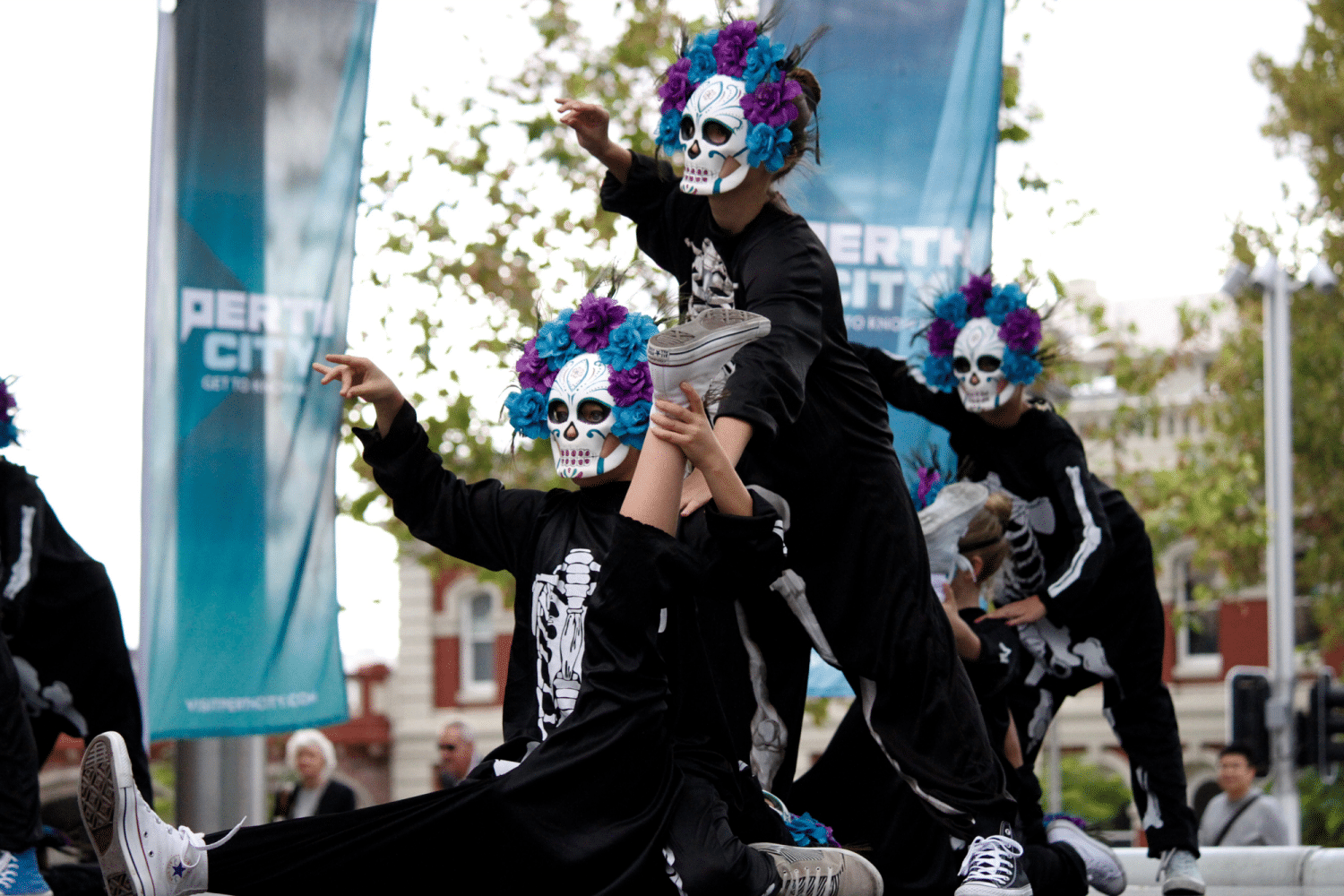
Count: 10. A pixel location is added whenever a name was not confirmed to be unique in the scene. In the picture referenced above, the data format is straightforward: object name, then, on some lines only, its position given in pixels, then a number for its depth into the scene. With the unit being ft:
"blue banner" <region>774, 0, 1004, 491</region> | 48.26
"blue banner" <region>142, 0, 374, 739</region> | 49.01
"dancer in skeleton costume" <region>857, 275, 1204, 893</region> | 36.04
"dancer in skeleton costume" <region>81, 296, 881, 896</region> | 23.40
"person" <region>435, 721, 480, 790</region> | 62.95
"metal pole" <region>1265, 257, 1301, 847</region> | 86.22
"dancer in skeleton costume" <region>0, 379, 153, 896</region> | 36.94
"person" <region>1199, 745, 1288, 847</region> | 58.23
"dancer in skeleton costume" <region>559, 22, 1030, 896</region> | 27.50
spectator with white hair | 60.80
